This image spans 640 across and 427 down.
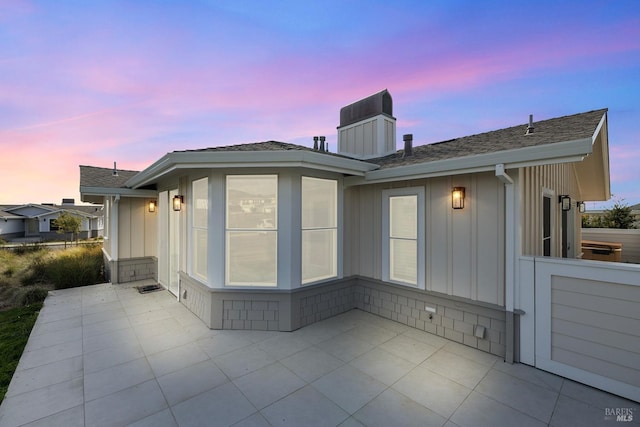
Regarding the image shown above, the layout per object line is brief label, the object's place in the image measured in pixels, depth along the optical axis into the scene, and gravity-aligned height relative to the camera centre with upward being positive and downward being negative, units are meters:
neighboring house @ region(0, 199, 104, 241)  27.35 -0.60
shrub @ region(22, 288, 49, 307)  5.90 -1.85
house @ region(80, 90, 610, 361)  3.57 -0.25
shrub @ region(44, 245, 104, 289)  7.05 -1.54
